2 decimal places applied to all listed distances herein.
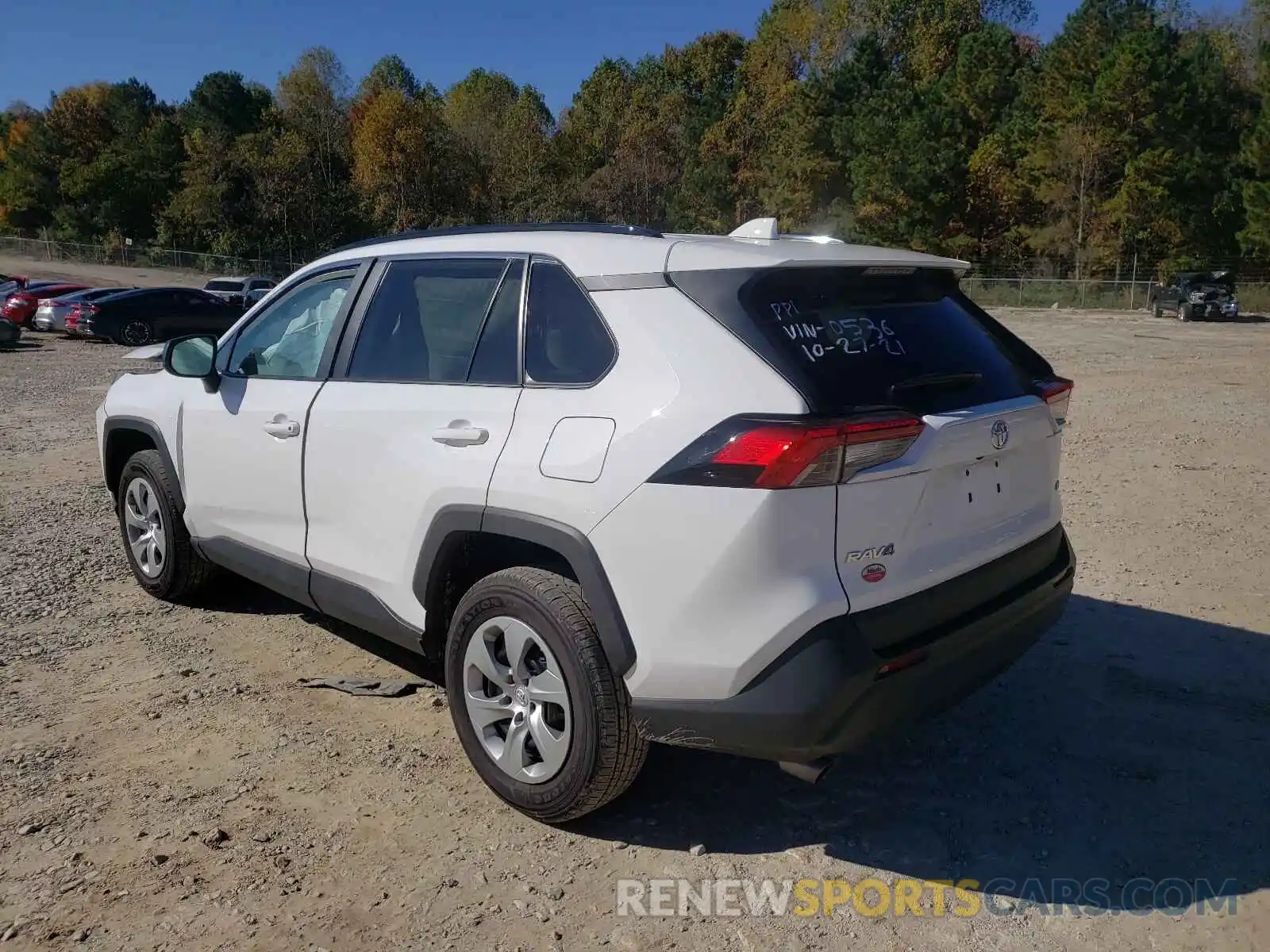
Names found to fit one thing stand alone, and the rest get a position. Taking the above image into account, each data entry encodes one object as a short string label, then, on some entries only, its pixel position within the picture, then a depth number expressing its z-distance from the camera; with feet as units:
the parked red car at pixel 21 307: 91.20
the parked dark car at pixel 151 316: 83.30
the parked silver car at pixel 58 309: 86.69
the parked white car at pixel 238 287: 95.55
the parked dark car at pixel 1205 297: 116.98
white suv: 9.09
